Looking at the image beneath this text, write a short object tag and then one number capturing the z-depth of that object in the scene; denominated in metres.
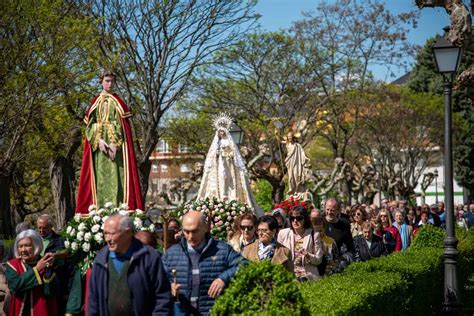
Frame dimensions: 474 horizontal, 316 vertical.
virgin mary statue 19.20
